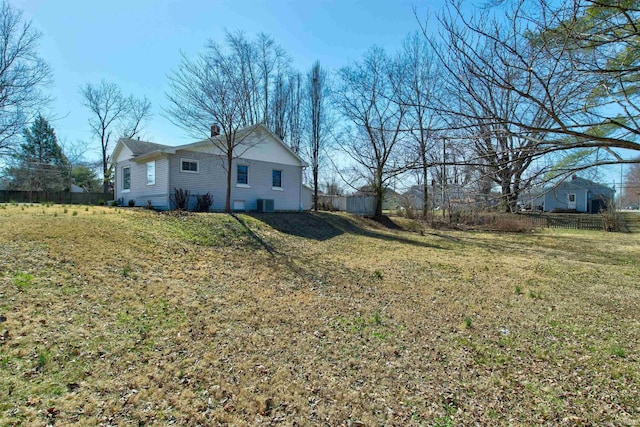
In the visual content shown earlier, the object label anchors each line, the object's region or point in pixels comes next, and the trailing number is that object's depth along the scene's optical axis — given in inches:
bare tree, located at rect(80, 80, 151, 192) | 1095.6
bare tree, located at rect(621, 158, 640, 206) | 525.6
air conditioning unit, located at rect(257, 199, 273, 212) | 629.3
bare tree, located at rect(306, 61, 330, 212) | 969.5
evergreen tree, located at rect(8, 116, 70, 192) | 984.3
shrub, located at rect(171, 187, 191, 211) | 520.1
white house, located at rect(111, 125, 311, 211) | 538.6
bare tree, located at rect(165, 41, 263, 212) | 461.4
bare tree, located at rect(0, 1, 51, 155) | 605.9
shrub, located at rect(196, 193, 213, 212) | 542.6
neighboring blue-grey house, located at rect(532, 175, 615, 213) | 1229.7
